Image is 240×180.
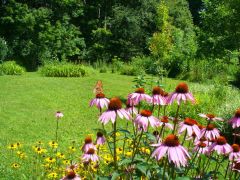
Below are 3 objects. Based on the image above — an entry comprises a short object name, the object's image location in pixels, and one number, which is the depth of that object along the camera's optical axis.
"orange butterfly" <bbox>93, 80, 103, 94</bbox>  2.79
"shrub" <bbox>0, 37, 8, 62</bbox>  16.93
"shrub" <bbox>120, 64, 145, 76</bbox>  16.88
